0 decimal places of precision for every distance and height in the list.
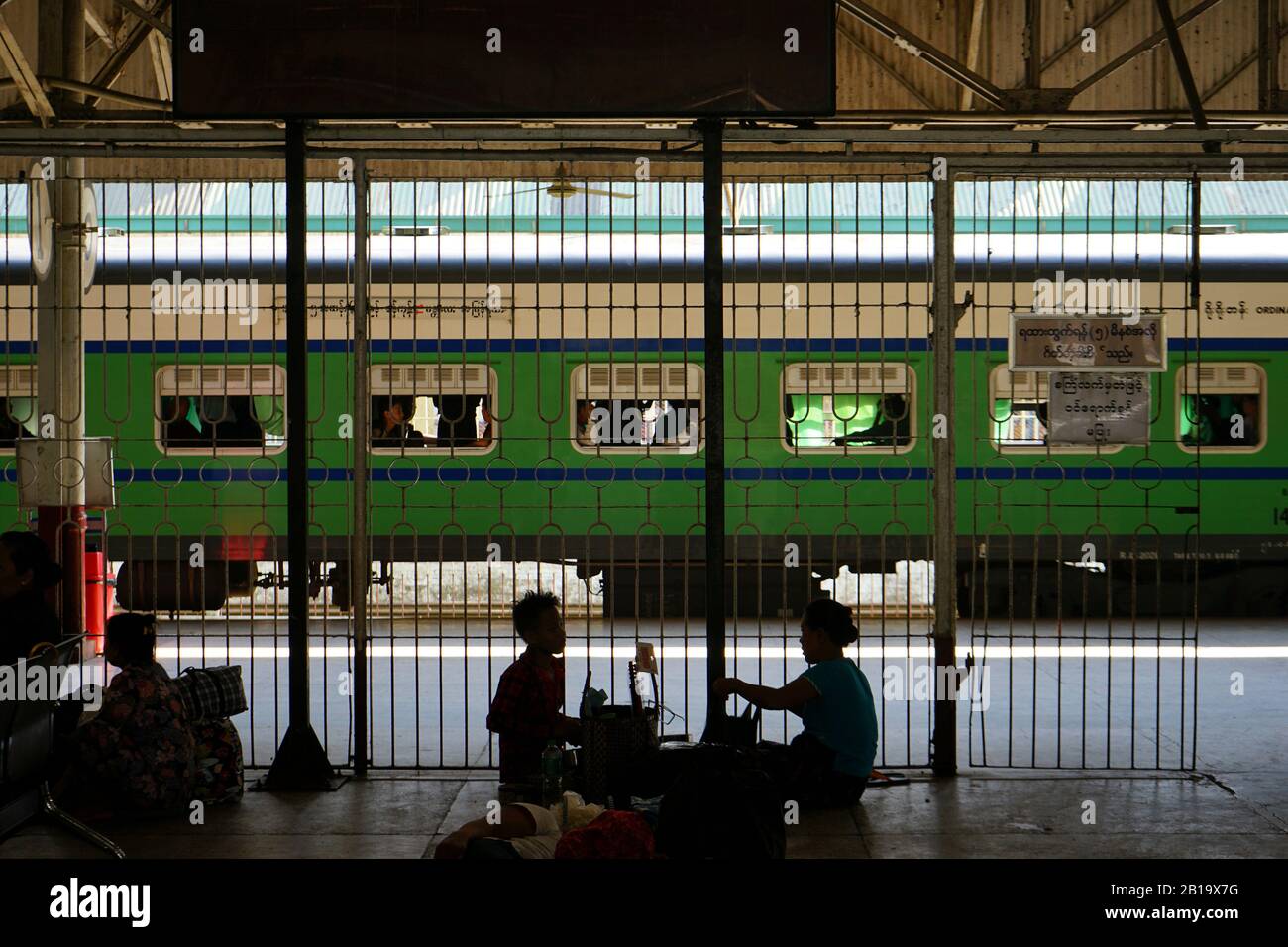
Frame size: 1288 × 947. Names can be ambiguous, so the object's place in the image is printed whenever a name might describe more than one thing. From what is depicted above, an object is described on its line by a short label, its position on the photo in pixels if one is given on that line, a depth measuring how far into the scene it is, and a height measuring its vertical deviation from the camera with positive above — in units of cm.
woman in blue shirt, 633 -118
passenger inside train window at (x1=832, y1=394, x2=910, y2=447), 1248 +23
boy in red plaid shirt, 642 -106
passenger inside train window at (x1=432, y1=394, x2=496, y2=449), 1247 +34
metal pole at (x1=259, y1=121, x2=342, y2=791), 665 +0
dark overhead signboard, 628 +179
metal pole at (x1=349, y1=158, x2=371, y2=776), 714 +2
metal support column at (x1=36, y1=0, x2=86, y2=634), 966 +82
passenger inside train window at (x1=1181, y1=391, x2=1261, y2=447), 1288 +29
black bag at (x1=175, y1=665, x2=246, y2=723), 659 -110
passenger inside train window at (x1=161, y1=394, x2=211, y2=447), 1261 +31
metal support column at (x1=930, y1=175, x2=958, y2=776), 721 -22
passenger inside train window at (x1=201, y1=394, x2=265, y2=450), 1251 +34
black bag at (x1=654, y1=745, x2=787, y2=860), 455 -118
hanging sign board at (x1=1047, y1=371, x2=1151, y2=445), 741 +24
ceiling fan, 773 +203
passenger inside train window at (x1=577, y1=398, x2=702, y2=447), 1221 +29
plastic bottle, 581 -132
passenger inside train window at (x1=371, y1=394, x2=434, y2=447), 1221 +35
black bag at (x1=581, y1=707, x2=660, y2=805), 608 -125
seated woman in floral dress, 616 -125
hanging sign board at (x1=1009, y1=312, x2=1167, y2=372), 739 +57
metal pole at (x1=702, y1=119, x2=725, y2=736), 617 +32
